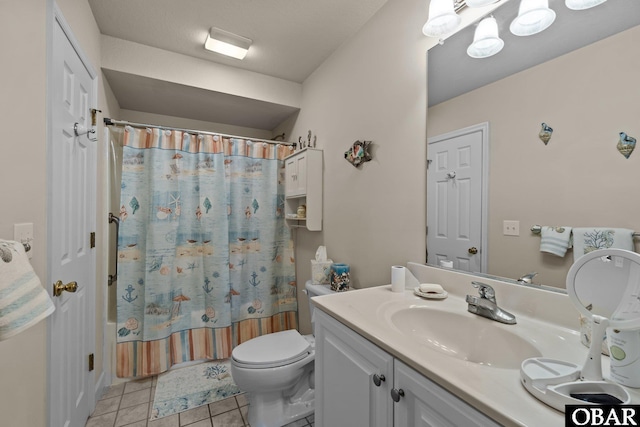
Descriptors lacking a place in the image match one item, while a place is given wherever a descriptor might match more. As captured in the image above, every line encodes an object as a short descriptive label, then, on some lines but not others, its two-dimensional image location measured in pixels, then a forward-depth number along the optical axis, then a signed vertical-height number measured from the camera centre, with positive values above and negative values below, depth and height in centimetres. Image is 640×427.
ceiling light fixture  185 +121
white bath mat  177 -126
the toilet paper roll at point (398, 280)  129 -31
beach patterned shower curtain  207 -30
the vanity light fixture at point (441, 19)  116 +85
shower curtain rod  198 +68
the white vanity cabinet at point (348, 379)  81 -58
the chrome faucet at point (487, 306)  93 -33
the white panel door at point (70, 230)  114 -9
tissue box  197 -43
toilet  149 -91
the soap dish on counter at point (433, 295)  118 -35
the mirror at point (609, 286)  59 -17
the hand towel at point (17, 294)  59 -19
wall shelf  217 +25
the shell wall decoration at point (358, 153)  170 +39
